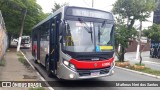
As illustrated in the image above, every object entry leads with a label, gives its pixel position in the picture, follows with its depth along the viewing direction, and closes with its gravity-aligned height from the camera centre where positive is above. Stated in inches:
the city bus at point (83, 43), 191.8 -2.2
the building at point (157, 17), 755.3 +151.7
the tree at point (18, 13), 632.0 +153.1
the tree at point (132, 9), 380.9 +100.0
